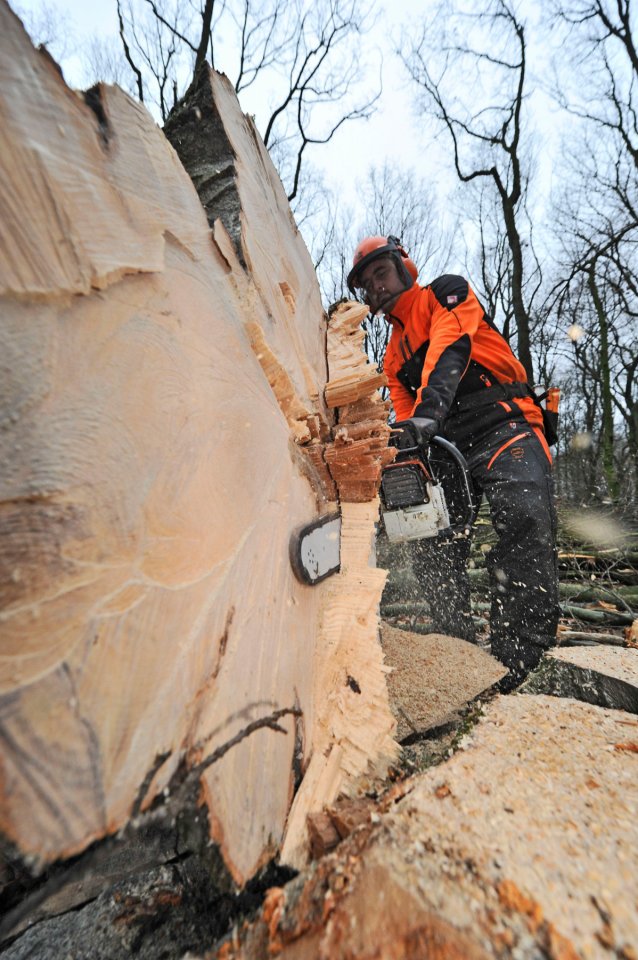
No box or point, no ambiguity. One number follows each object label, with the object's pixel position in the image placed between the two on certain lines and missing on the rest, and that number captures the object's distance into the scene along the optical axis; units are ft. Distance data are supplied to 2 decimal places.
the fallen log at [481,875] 1.45
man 6.27
